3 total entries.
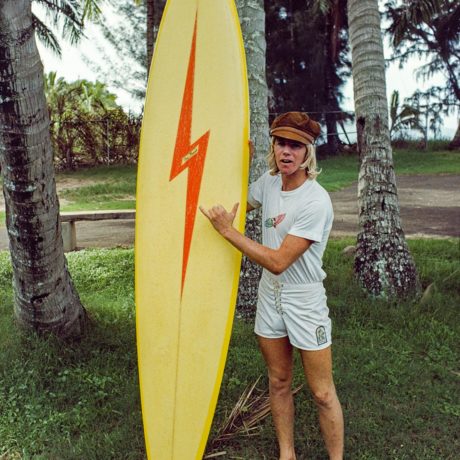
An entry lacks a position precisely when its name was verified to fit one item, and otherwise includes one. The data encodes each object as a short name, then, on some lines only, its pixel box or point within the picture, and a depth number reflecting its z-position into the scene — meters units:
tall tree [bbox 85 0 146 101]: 19.92
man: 2.15
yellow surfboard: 2.45
